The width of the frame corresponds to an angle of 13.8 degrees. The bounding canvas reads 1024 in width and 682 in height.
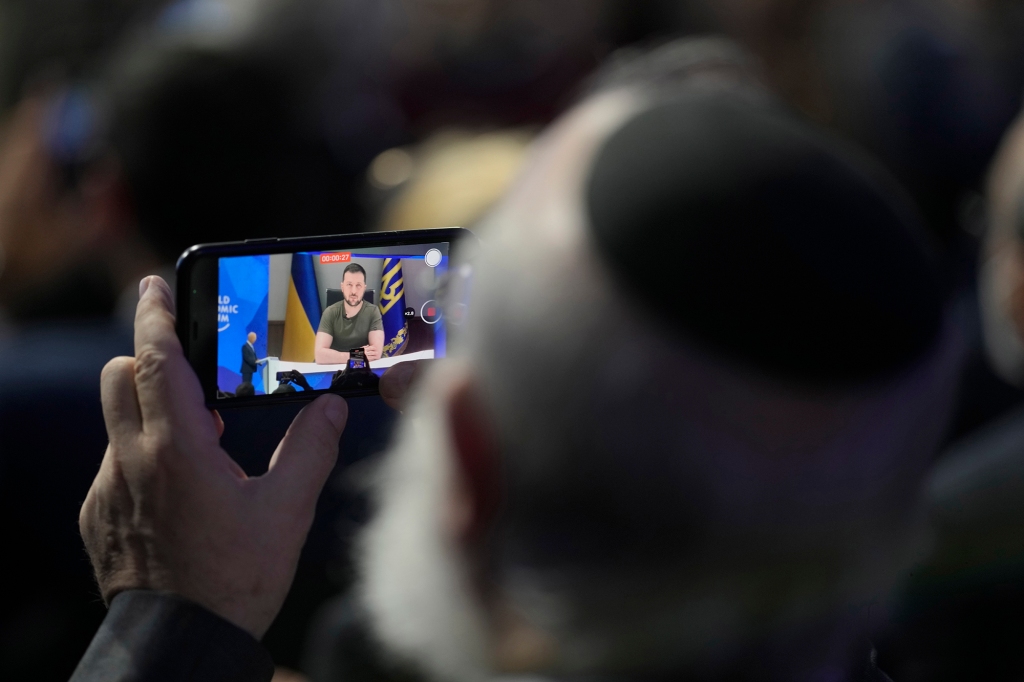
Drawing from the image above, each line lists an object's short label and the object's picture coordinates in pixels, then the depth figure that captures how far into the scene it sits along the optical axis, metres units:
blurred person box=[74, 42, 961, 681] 1.92
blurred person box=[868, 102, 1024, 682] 3.02
